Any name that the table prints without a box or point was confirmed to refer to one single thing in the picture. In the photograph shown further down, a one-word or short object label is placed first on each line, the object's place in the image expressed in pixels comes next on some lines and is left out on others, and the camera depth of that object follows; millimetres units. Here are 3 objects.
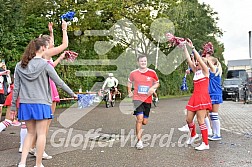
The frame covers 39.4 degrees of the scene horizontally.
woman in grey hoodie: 4874
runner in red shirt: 6973
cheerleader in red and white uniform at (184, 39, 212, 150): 6695
